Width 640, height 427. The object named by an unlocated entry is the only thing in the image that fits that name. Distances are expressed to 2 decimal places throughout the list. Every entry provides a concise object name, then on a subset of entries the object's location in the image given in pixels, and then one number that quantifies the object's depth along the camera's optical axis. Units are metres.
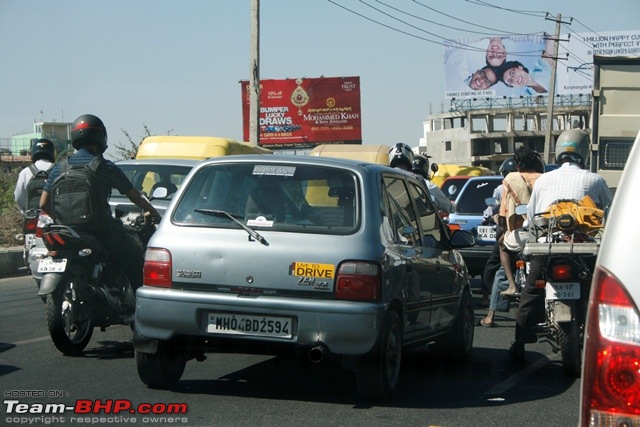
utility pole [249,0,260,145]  26.50
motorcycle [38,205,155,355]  8.23
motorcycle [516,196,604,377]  7.66
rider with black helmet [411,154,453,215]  12.39
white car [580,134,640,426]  2.71
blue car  14.88
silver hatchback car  6.50
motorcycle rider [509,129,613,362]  8.34
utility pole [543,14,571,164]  50.72
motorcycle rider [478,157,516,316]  11.34
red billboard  71.44
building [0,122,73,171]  84.40
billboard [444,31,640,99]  76.75
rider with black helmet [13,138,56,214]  12.57
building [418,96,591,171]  105.94
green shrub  20.89
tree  36.02
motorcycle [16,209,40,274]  11.07
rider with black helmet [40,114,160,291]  8.54
